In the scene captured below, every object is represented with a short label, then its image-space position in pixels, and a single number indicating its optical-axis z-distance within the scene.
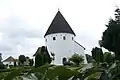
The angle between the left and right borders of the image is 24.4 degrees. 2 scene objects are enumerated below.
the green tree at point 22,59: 64.94
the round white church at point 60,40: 64.69
